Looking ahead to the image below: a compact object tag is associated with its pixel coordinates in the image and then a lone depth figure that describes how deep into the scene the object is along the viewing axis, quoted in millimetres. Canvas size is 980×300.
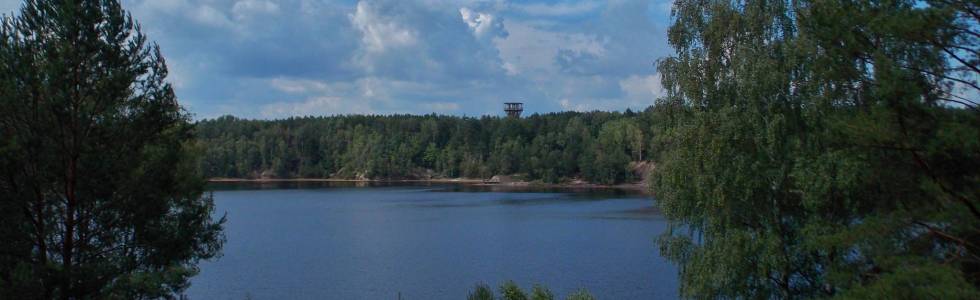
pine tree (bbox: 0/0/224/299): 10102
